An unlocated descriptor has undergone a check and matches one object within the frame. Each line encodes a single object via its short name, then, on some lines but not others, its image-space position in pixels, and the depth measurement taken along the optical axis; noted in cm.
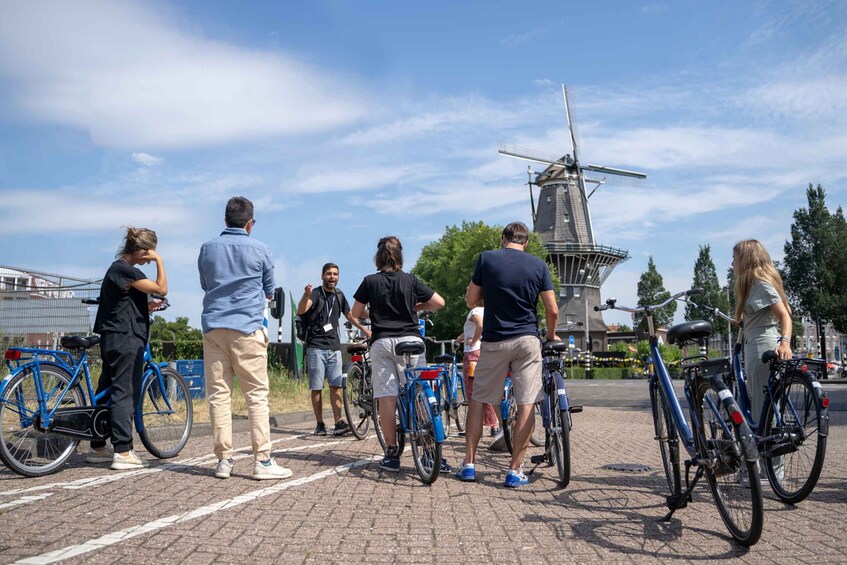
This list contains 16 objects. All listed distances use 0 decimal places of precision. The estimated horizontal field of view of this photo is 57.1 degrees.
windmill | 6781
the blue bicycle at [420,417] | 576
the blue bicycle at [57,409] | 582
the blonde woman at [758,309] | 561
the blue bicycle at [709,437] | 395
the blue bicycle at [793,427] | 479
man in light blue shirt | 600
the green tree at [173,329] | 6288
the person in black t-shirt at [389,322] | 653
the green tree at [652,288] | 7788
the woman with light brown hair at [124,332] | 641
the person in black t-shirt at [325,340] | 909
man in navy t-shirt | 590
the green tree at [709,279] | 7266
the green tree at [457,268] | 5316
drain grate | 667
